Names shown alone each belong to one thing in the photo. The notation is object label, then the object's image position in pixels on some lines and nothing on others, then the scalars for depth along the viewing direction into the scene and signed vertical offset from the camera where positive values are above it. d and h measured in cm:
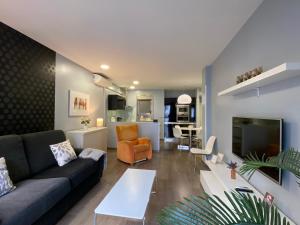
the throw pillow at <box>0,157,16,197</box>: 180 -73
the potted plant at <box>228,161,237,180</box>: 234 -74
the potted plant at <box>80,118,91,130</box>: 457 -24
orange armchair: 445 -83
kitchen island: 605 -59
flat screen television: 162 -26
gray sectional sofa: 162 -83
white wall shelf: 120 +32
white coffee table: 166 -92
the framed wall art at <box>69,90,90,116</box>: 407 +24
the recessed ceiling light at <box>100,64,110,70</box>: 439 +120
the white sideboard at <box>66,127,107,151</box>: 382 -56
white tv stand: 210 -85
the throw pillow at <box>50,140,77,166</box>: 284 -67
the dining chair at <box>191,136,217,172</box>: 377 -73
